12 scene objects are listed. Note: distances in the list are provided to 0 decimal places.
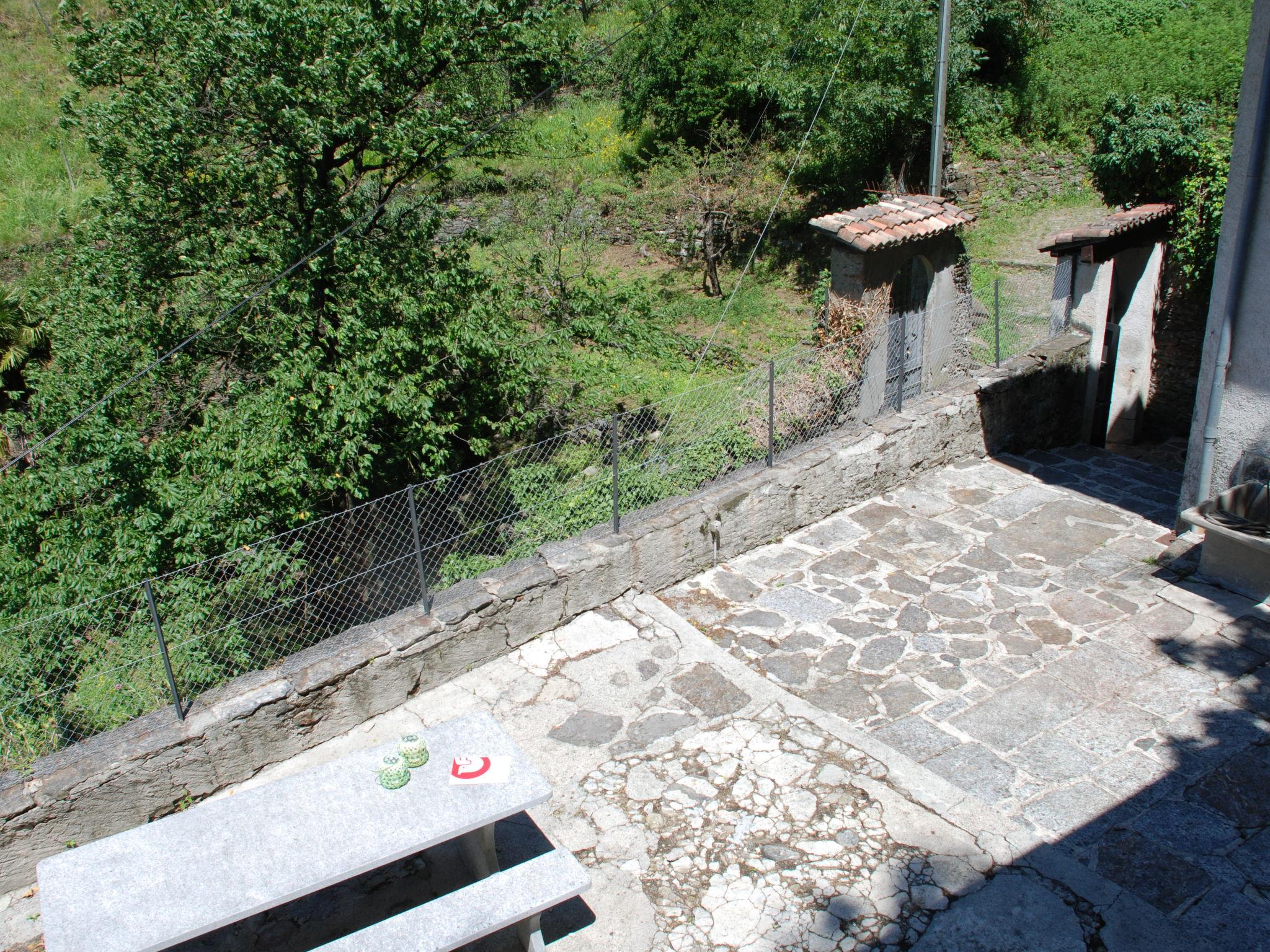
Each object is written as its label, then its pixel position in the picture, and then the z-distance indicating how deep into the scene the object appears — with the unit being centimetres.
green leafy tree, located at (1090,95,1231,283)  1012
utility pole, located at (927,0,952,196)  1186
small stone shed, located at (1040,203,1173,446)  1027
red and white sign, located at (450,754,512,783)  432
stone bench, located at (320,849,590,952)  384
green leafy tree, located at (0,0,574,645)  752
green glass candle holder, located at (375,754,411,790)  426
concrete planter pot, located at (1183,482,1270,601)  655
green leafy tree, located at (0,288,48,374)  1351
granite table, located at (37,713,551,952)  369
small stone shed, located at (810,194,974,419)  902
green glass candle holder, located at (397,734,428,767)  438
